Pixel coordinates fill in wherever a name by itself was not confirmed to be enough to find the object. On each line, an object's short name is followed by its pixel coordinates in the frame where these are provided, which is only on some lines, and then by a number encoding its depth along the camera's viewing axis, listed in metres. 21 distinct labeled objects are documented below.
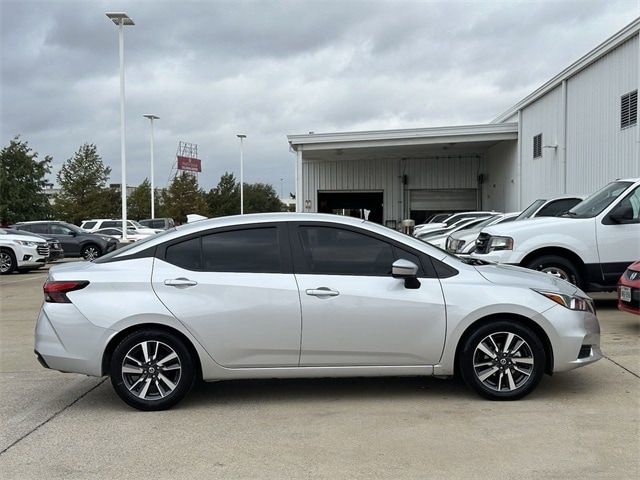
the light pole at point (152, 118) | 43.88
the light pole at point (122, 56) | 25.88
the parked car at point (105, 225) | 31.29
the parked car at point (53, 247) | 20.77
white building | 17.56
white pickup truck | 9.38
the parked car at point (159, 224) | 33.67
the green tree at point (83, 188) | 49.41
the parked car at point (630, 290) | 7.67
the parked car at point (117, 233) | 28.16
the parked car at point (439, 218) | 29.61
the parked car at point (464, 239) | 13.15
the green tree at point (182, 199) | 59.66
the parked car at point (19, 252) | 18.61
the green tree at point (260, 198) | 89.44
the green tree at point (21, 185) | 39.03
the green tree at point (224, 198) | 71.81
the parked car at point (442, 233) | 17.03
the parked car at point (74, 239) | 24.05
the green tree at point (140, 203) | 68.31
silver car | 5.13
